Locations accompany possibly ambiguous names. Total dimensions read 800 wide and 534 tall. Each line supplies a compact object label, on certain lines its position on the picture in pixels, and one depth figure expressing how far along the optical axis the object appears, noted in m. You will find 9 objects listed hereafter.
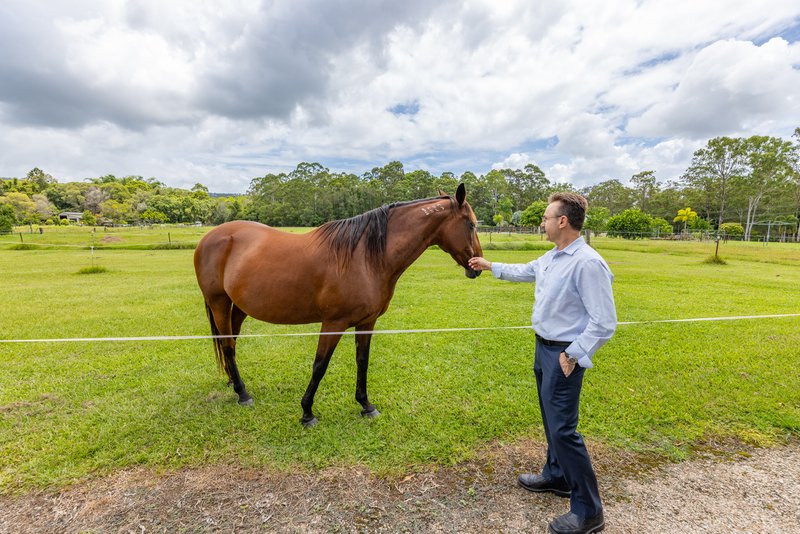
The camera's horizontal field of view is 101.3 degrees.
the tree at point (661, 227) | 38.97
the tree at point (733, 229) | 37.44
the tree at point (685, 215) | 41.84
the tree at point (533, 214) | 40.55
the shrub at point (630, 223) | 35.62
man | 1.71
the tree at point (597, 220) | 37.78
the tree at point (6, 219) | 26.80
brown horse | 2.76
